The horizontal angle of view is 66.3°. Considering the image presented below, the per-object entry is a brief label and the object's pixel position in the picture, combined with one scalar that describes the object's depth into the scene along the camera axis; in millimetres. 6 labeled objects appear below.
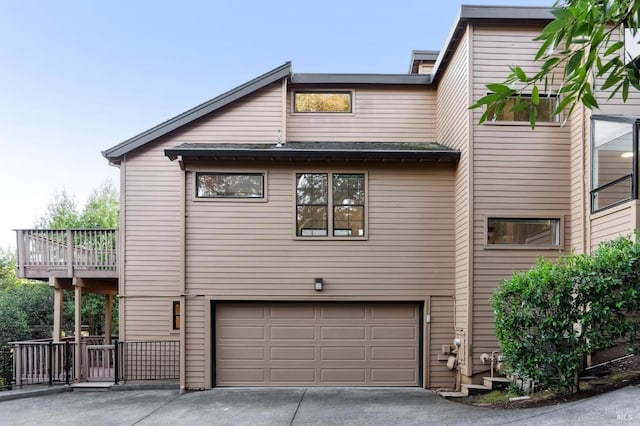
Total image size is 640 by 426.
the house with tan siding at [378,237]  8508
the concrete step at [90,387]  9406
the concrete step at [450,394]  8102
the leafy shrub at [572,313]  5801
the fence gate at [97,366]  9906
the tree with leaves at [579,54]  2467
